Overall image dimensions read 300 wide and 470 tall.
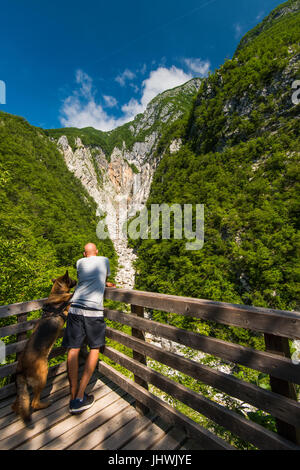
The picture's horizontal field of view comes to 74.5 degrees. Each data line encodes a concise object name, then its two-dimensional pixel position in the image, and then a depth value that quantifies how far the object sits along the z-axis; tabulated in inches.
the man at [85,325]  93.2
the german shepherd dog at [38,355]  90.7
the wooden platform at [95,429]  73.1
